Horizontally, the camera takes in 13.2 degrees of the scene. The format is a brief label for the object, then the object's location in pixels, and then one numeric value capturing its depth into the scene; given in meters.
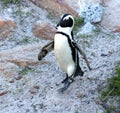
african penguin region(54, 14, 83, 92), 3.84
